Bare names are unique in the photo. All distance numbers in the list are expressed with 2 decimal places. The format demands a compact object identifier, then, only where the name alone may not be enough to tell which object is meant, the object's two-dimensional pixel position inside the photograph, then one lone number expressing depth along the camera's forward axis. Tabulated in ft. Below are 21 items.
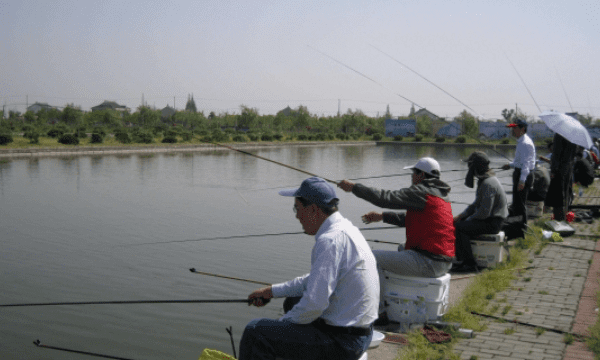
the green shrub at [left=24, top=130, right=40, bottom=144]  126.32
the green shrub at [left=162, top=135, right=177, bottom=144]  152.66
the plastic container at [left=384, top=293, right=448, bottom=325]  16.61
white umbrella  29.89
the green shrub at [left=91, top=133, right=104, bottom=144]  140.15
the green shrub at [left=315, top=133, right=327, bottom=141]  226.32
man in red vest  16.38
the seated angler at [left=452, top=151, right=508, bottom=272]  23.00
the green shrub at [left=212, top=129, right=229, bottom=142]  169.17
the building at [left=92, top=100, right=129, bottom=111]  380.95
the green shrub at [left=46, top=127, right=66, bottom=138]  150.00
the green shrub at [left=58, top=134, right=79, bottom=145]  128.98
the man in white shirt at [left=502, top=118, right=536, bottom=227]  29.55
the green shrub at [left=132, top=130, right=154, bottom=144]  148.56
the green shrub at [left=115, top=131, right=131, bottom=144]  144.66
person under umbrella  33.01
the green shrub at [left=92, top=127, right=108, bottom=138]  148.31
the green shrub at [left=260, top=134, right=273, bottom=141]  200.44
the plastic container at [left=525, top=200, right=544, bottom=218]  36.94
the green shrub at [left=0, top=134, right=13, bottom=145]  119.14
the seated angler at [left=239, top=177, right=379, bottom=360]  10.23
